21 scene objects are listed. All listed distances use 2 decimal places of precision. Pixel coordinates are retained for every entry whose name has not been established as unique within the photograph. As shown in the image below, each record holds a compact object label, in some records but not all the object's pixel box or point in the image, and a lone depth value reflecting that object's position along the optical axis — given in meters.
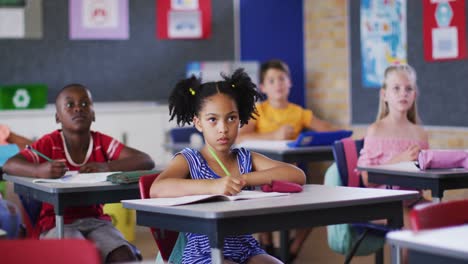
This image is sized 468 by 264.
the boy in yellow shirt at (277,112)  6.48
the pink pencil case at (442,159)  4.09
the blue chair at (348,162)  4.70
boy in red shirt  3.97
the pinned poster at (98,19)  7.09
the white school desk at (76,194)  3.64
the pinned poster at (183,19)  7.39
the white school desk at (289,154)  5.36
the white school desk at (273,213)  2.71
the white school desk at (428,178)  3.92
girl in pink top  4.88
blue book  5.45
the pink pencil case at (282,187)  3.21
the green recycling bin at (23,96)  6.69
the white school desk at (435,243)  1.90
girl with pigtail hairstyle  3.12
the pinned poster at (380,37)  6.62
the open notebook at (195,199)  2.90
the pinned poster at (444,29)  5.96
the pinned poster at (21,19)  6.80
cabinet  6.71
